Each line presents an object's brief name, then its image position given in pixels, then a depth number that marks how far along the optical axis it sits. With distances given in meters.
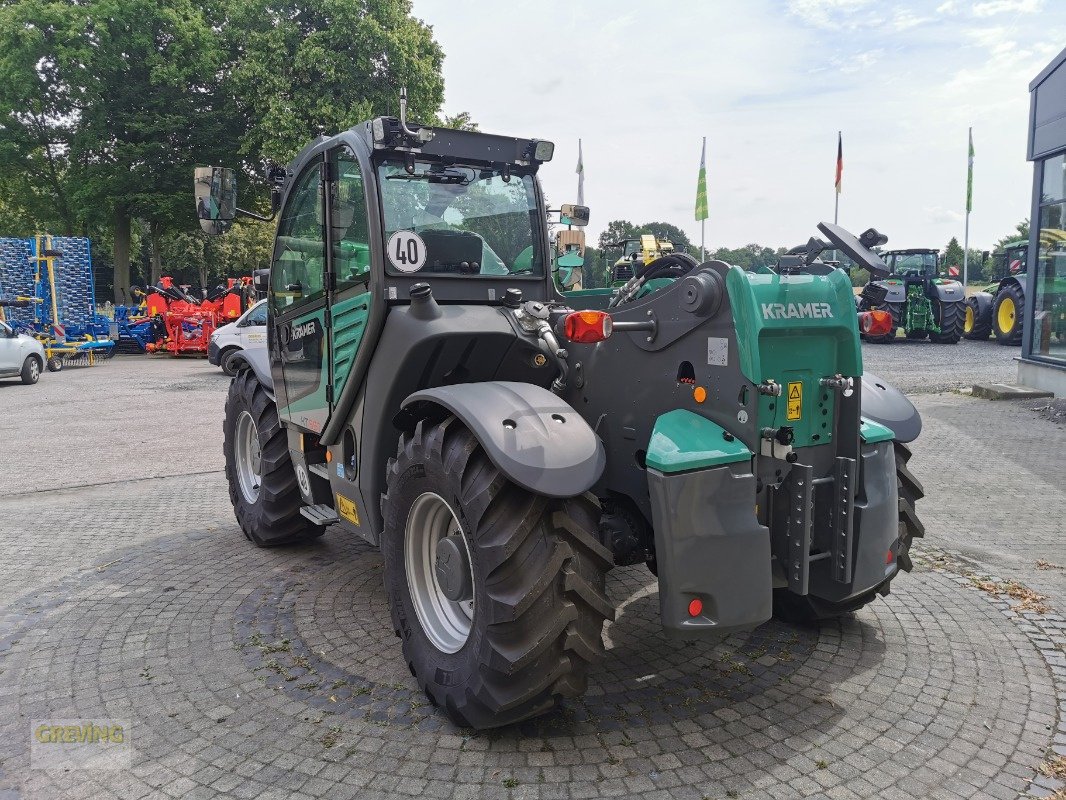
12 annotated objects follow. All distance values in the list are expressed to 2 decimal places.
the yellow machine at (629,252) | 9.45
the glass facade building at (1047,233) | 12.39
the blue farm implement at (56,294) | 21.41
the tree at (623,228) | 27.33
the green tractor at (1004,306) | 20.80
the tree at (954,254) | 63.84
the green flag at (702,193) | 30.05
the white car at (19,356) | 16.86
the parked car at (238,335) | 17.81
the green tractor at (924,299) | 22.38
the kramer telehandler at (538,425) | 3.05
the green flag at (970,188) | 35.47
